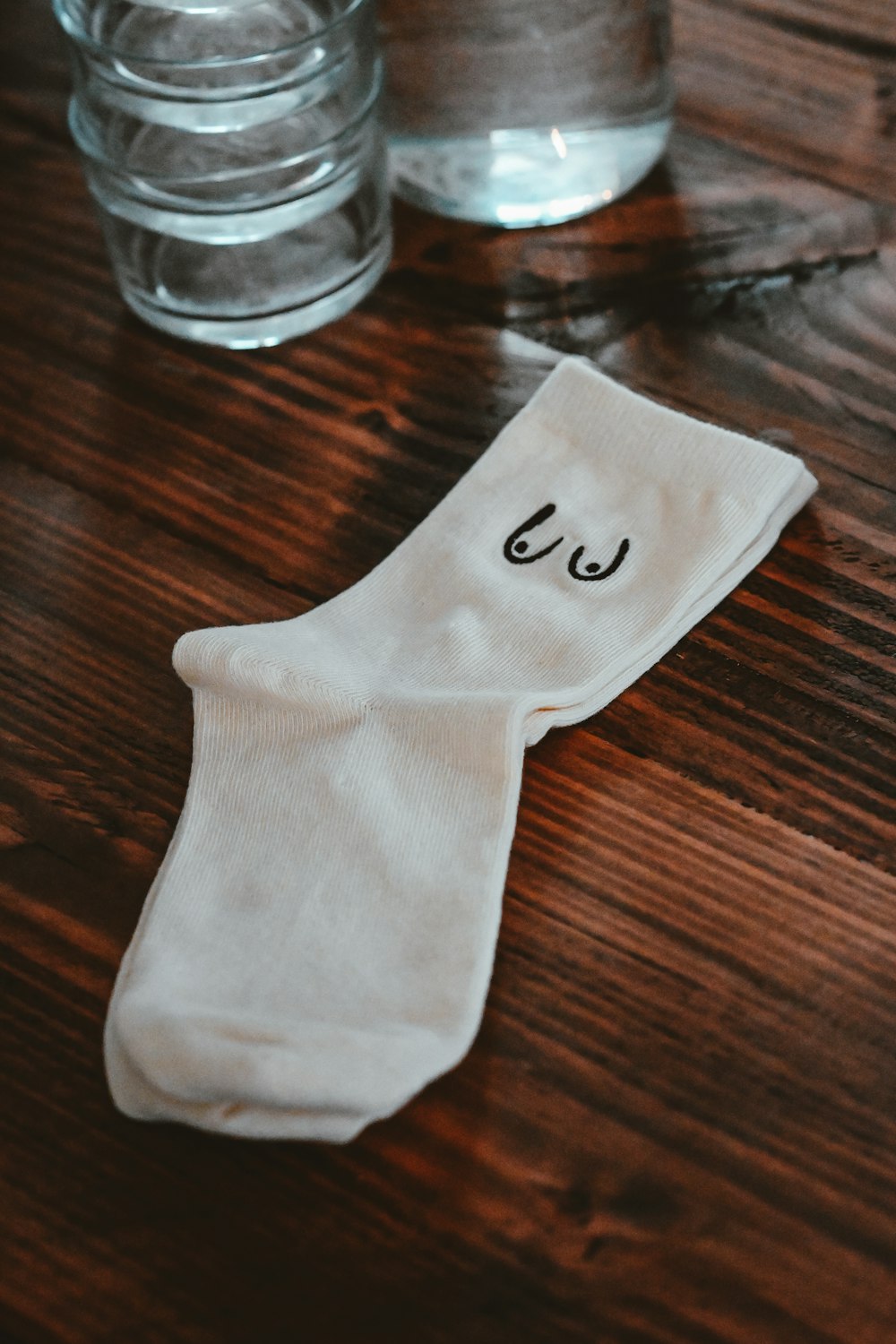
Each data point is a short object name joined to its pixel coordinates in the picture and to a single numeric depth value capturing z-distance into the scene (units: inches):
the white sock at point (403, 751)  18.1
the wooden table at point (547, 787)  17.7
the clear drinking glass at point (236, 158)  27.5
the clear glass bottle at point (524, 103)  29.6
